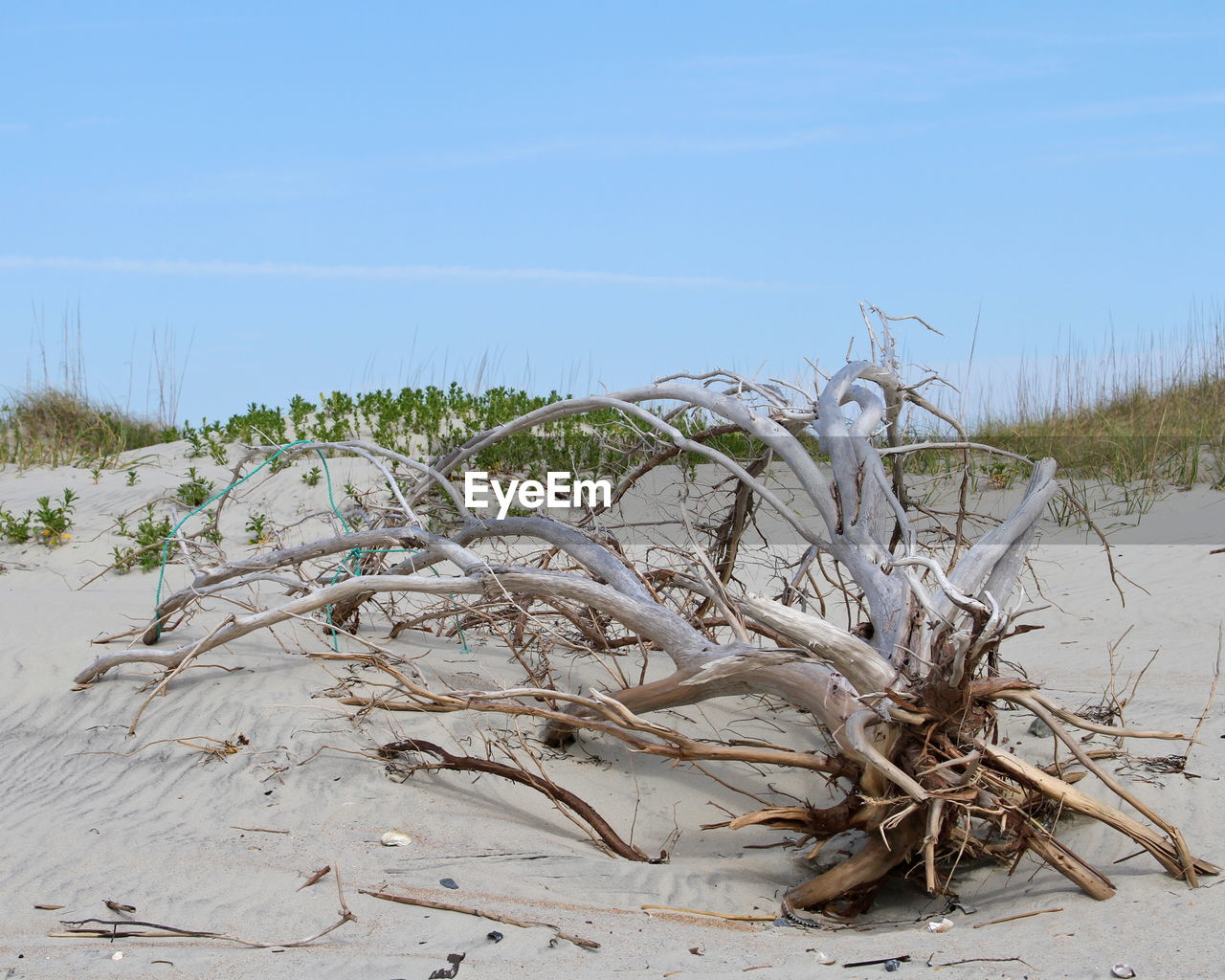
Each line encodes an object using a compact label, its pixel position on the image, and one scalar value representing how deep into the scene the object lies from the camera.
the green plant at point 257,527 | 9.34
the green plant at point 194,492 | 9.81
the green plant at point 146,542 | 8.86
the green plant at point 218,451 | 10.78
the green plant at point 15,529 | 9.56
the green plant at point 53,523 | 9.42
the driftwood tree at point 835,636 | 3.54
